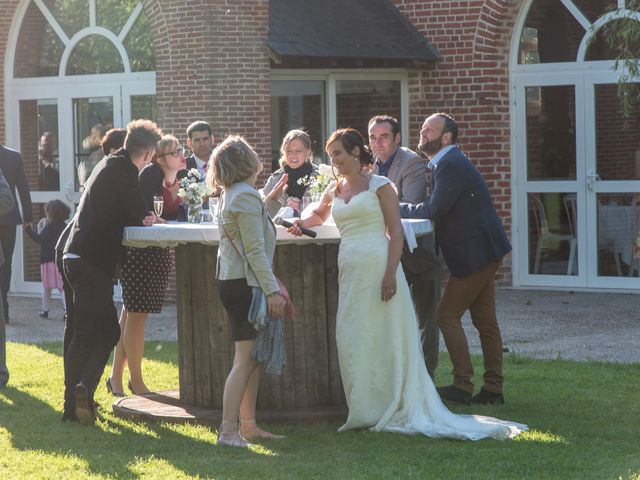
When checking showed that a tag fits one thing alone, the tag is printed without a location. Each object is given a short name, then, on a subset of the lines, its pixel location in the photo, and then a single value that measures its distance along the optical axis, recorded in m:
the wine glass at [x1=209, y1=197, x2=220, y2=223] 13.04
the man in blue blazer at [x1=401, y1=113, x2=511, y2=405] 13.51
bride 12.38
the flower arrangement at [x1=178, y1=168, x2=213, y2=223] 13.42
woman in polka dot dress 14.33
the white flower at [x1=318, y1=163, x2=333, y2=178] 13.43
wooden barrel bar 12.89
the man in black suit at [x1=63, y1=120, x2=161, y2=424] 12.76
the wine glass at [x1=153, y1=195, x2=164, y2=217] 12.98
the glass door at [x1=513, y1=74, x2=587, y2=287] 24.05
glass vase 13.46
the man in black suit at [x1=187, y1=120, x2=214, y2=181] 15.95
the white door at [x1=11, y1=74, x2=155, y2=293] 24.43
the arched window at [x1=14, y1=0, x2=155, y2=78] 24.38
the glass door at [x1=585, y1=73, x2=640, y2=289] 23.57
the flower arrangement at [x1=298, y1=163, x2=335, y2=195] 13.37
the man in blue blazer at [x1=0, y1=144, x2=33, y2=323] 20.08
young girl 21.51
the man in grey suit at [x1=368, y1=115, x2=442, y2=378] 13.96
